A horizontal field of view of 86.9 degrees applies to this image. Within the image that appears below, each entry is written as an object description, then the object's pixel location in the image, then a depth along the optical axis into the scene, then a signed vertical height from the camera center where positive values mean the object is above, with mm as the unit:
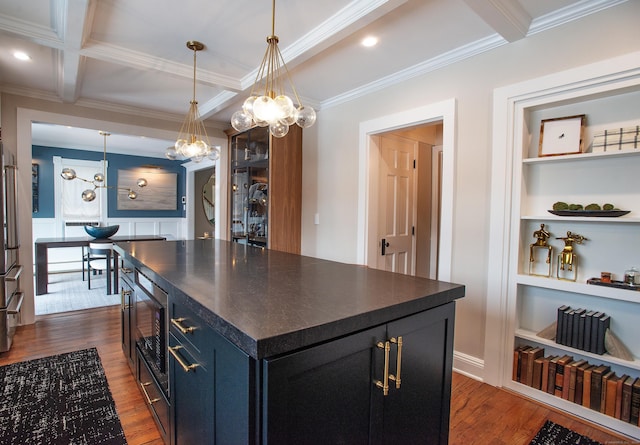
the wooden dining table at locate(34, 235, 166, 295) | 4609 -630
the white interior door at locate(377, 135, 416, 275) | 3518 +85
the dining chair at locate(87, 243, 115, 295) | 4730 -662
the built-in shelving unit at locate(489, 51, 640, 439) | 1920 -39
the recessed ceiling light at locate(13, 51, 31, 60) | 2671 +1208
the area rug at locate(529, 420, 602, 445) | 1823 -1223
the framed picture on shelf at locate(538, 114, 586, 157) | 2061 +502
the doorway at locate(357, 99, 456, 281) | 2637 +305
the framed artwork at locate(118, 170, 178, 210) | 7121 +380
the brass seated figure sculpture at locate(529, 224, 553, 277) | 2232 -217
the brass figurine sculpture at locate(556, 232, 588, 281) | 2107 -241
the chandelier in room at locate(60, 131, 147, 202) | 5078 +482
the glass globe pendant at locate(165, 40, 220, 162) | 2558 +527
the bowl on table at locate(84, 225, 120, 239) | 4883 -358
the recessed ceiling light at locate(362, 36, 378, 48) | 2398 +1235
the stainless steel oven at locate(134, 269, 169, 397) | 1594 -629
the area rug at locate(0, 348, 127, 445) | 1851 -1248
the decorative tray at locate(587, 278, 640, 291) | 1853 -383
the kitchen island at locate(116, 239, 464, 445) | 896 -457
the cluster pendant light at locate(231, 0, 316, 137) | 1874 +576
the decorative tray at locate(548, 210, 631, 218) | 1866 +19
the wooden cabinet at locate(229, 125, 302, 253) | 3969 +255
